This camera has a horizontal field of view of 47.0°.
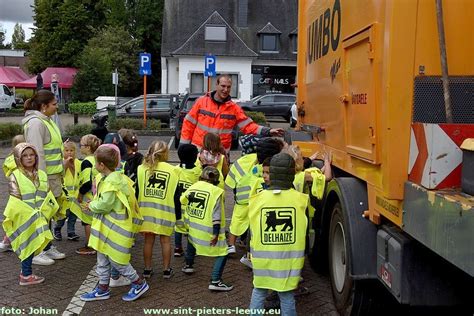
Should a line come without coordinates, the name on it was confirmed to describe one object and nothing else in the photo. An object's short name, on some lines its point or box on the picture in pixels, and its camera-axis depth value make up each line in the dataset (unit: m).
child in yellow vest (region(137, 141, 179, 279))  5.24
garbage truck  2.87
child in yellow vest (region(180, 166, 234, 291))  4.95
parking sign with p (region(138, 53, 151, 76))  19.88
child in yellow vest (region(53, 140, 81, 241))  6.41
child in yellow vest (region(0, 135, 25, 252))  5.87
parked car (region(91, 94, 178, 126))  23.38
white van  36.03
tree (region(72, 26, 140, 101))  39.69
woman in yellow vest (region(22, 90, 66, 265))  5.75
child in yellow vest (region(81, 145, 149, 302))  4.69
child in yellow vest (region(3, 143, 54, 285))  5.14
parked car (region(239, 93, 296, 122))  29.86
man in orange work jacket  6.53
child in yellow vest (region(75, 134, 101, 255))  6.25
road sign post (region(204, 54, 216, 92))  21.11
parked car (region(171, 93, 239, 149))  16.58
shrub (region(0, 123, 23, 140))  17.37
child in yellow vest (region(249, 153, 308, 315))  3.89
